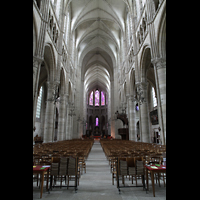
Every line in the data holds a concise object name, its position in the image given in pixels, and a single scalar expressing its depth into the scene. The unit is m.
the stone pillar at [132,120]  19.56
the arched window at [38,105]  25.43
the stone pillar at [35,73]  9.80
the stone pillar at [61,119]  19.44
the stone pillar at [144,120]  15.62
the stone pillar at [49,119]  14.99
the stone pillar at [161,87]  10.30
